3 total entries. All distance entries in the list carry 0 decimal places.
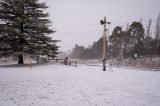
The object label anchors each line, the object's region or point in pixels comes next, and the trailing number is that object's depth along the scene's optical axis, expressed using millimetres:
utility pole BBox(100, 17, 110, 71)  23406
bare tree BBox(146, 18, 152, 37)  79062
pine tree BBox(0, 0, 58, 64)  24375
